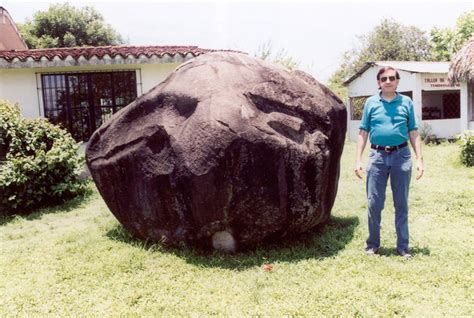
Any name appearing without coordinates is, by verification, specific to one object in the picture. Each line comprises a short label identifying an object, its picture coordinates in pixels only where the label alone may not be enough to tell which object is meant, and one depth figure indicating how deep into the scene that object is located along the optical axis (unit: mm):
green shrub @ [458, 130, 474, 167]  10638
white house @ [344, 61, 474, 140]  16578
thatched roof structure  12883
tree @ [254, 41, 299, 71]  28980
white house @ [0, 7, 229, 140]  10094
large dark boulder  4684
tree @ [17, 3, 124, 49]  25828
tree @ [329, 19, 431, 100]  33906
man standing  4641
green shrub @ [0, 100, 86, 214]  7699
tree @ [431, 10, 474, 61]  28531
